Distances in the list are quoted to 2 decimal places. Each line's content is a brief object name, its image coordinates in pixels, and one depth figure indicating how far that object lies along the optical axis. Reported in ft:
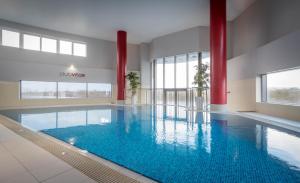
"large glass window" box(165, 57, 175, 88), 43.45
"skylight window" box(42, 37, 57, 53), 39.09
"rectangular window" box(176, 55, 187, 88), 41.27
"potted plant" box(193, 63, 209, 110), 30.12
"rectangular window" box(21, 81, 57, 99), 36.96
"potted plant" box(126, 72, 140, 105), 42.96
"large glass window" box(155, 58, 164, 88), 45.83
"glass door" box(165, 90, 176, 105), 43.69
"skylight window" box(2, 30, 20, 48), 34.55
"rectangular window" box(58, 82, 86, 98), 41.11
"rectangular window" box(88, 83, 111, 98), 44.88
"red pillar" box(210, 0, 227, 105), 25.46
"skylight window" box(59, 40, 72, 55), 41.11
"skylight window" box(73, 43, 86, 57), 42.86
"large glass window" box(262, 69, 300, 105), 19.33
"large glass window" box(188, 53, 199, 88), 39.52
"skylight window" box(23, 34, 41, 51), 36.99
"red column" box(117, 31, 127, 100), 40.29
